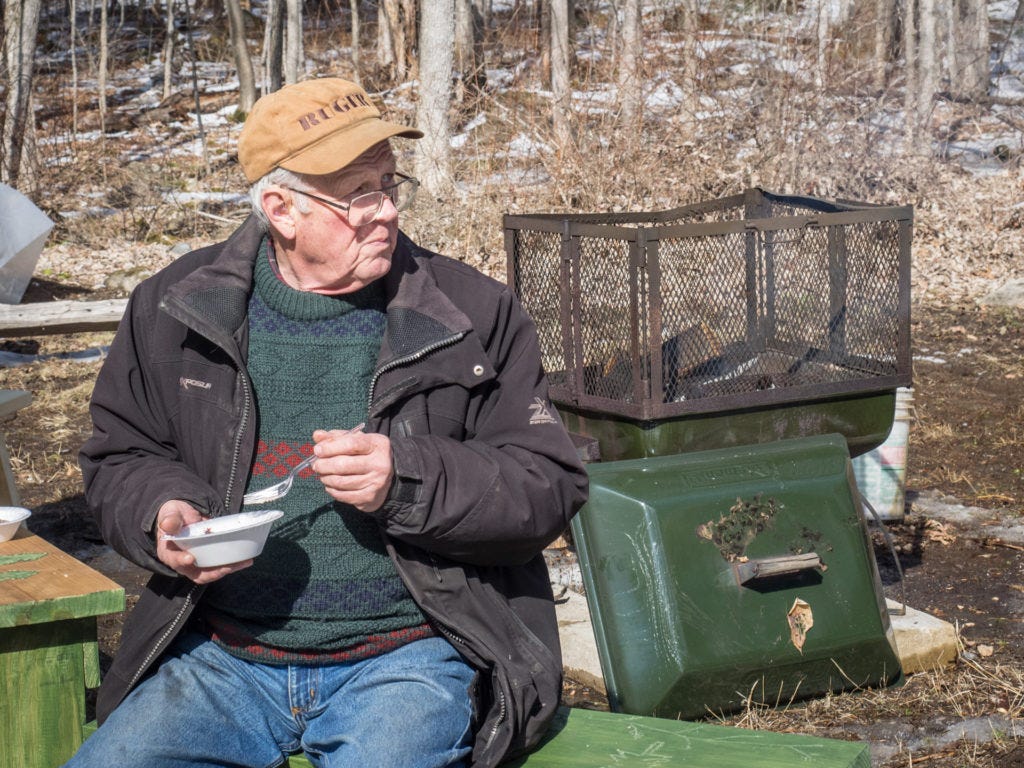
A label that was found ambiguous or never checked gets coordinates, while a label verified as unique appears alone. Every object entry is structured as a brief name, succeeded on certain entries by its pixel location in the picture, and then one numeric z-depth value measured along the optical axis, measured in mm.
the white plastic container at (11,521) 2490
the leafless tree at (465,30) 21281
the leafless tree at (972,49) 17188
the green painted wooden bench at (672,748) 2131
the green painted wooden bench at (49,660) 2139
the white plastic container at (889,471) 4789
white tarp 7605
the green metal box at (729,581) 3141
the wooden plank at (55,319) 6875
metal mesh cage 4023
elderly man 2076
